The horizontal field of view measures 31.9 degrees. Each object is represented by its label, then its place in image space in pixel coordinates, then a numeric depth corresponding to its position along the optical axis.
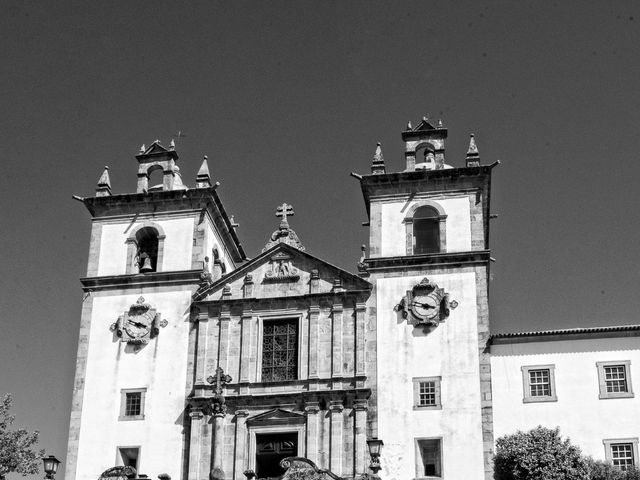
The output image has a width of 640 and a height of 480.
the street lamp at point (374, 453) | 34.22
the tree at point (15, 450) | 44.91
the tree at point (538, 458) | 35.38
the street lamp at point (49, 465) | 34.12
